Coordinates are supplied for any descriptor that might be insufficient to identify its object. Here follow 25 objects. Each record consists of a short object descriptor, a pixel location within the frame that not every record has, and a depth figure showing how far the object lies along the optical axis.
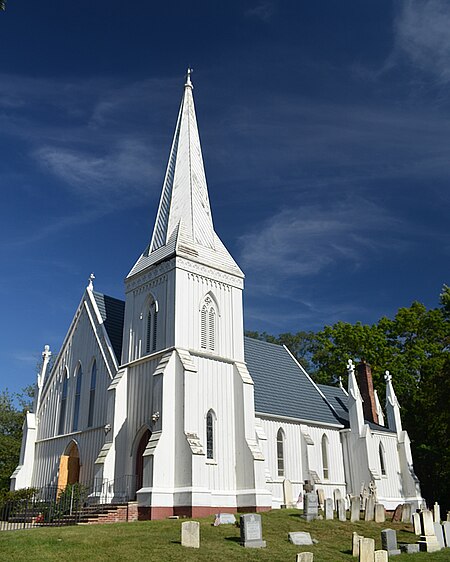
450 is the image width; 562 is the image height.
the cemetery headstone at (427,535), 18.50
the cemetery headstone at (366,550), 13.74
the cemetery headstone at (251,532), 16.53
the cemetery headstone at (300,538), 17.59
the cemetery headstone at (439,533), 19.45
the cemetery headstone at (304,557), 12.54
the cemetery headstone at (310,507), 22.21
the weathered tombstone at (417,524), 20.42
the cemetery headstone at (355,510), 23.47
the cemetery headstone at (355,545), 16.67
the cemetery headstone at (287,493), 26.33
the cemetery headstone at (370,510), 24.33
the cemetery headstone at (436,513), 23.72
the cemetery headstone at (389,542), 17.50
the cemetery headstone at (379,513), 24.38
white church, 24.06
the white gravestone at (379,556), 13.87
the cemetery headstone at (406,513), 26.00
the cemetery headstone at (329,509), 23.09
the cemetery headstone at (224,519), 19.54
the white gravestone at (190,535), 15.73
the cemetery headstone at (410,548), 18.14
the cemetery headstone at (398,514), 25.75
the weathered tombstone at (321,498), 25.03
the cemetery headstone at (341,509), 23.34
